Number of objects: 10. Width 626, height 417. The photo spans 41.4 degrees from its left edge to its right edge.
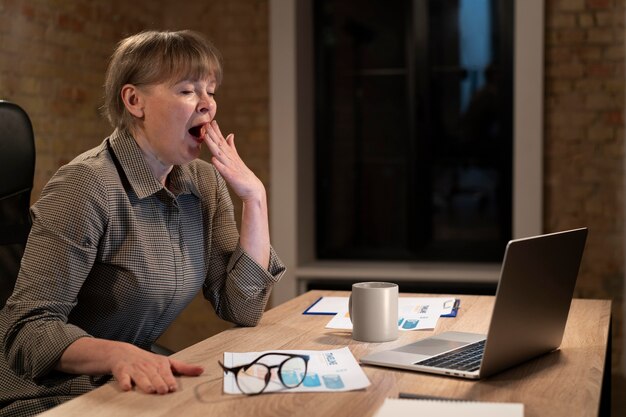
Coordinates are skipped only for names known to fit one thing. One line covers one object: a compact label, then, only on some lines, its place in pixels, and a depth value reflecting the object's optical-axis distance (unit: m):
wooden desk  1.27
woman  1.64
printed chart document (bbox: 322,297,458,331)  1.91
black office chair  2.09
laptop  1.38
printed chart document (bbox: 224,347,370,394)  1.37
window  3.96
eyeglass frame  1.38
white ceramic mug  1.73
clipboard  2.08
